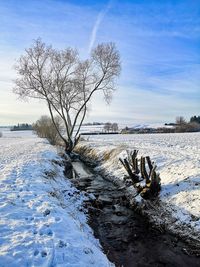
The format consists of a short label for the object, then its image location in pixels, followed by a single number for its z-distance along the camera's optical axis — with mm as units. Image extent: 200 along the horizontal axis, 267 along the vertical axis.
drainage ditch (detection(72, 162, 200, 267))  5294
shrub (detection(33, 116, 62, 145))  37893
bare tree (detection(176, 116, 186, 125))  76382
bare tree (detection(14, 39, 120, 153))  20892
